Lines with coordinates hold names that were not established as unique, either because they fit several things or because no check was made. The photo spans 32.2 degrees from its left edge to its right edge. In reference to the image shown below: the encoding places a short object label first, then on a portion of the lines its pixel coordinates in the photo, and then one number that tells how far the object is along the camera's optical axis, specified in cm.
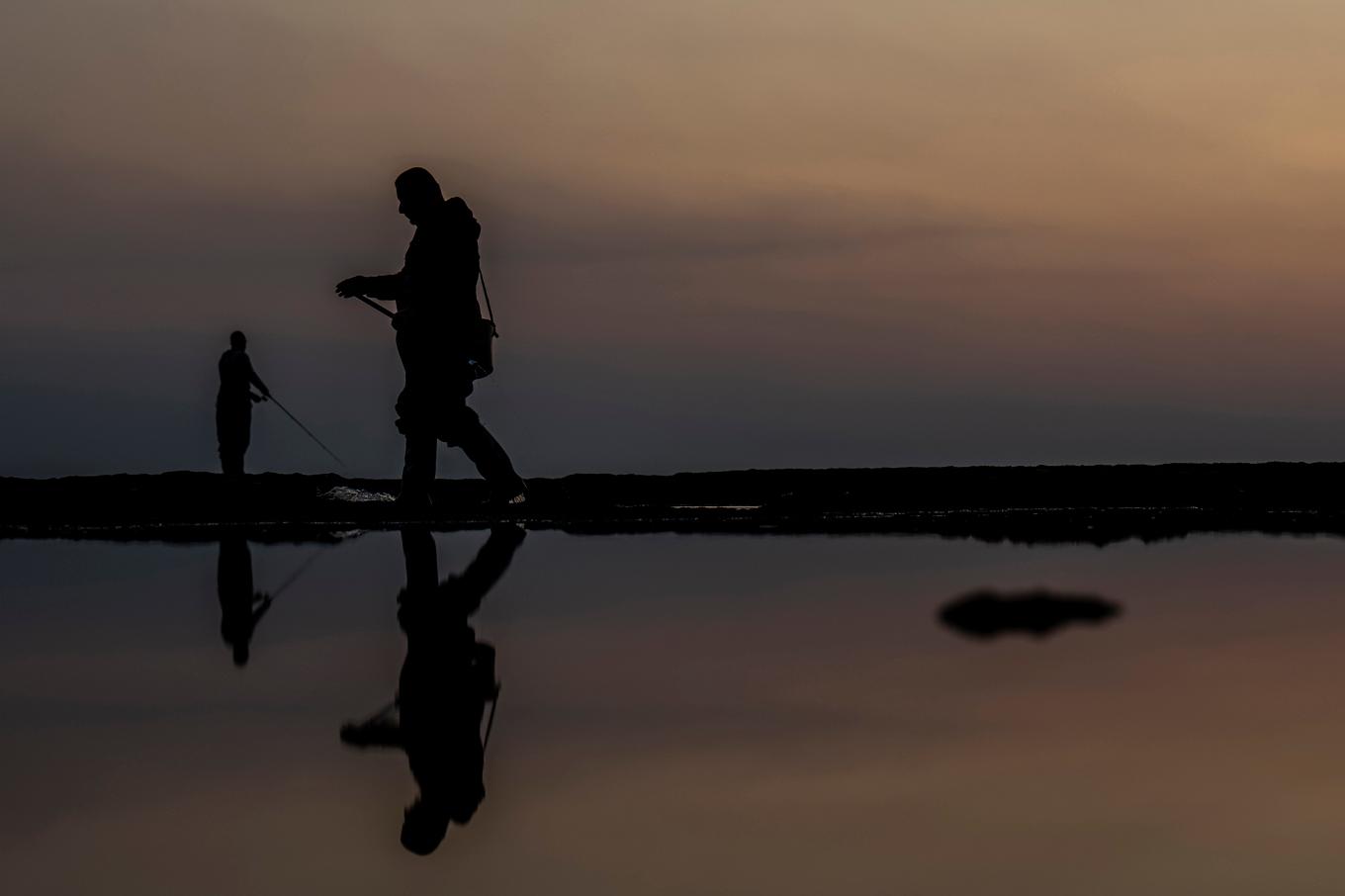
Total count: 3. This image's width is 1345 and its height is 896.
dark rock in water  873
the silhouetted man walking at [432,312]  1695
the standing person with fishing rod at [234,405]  2831
